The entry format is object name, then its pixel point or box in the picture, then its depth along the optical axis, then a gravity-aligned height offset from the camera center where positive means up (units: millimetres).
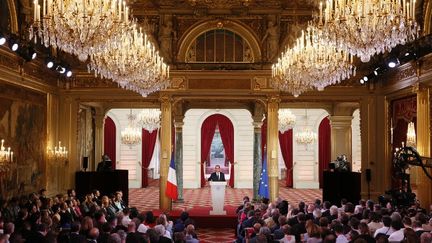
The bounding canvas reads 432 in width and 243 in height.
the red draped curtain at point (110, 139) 25094 +561
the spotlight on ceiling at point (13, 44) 11398 +2410
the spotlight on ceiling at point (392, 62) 13617 +2326
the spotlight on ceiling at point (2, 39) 10578 +2332
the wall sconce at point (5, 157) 10547 -139
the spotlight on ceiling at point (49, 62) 13790 +2392
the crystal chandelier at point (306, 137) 23172 +561
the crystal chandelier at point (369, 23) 7293 +1826
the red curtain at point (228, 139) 25016 +526
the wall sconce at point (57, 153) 15102 -68
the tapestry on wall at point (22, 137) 11797 +361
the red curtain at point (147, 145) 25531 +261
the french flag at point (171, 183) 15258 -991
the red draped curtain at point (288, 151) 25094 -79
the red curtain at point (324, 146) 24875 +154
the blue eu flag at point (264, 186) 15648 -1115
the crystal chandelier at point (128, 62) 10250 +1826
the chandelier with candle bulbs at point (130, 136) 22266 +626
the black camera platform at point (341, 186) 15938 -1182
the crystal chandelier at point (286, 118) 22734 +1397
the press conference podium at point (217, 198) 14812 -1391
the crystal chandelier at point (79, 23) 7168 +1824
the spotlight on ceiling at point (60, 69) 14487 +2348
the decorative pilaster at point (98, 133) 20609 +718
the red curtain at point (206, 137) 25016 +630
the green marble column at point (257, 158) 18594 -324
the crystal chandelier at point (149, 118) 22125 +1390
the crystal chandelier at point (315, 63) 10352 +1796
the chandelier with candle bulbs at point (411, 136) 14484 +361
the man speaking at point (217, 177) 15719 -837
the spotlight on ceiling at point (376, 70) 14875 +2293
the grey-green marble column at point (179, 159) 19453 -343
